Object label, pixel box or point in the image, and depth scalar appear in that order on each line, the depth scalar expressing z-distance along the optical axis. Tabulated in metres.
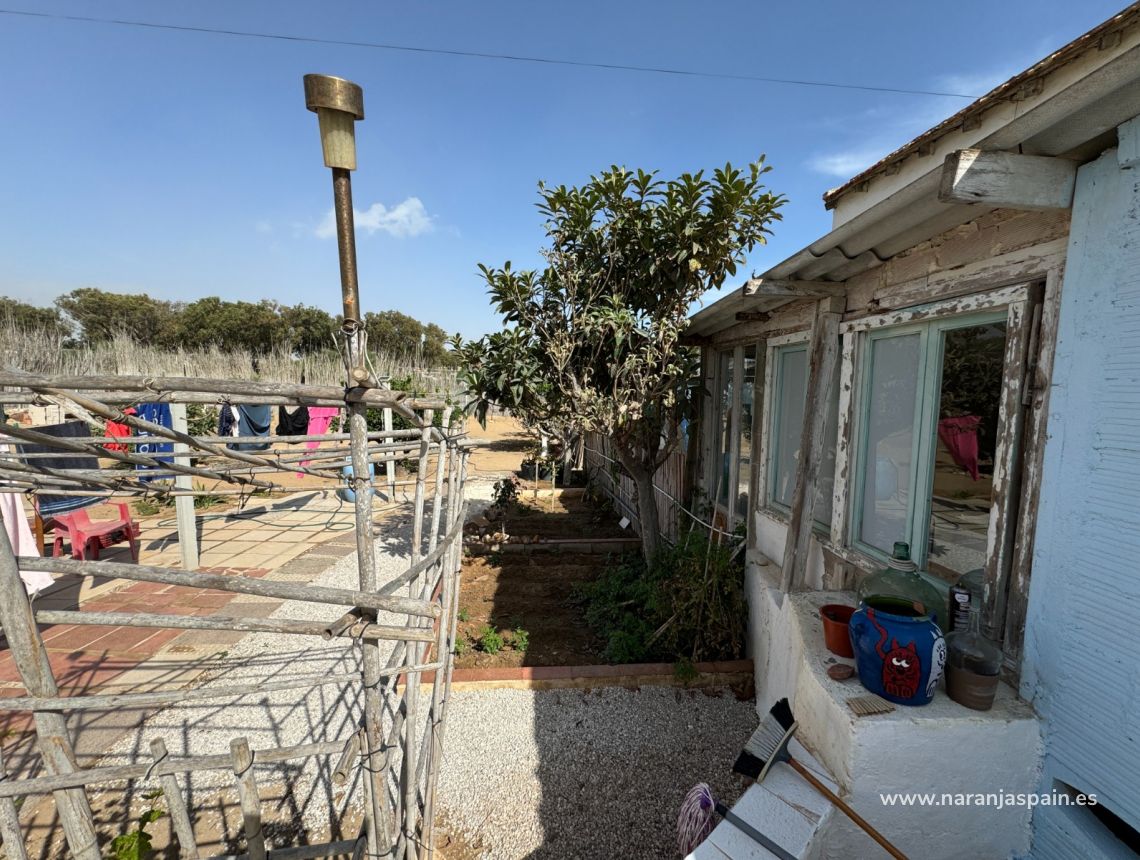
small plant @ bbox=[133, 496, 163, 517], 9.38
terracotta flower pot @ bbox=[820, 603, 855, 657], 2.58
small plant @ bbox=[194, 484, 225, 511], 9.73
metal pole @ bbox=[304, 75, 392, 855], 1.33
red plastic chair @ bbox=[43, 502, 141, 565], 6.14
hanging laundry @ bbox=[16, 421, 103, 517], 5.83
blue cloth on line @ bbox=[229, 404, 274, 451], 11.37
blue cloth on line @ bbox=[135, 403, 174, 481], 9.59
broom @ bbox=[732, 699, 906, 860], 2.17
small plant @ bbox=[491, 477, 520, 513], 8.66
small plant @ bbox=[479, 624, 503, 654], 4.54
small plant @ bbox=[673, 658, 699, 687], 4.00
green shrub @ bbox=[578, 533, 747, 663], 4.25
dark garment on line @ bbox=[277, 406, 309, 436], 12.09
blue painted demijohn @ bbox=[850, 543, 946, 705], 2.08
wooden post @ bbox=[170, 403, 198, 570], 6.59
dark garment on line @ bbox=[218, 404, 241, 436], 10.69
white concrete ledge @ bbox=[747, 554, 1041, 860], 2.03
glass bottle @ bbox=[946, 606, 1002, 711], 2.03
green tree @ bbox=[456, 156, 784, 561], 4.53
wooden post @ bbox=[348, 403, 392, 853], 1.57
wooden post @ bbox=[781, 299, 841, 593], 3.28
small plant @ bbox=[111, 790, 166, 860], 2.53
